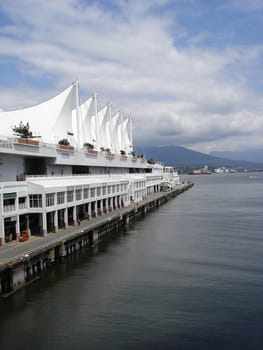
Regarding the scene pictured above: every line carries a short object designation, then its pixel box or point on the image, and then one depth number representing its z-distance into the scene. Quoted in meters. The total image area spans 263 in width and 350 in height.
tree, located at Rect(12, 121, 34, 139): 38.06
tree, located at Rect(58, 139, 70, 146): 46.06
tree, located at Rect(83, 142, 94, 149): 57.21
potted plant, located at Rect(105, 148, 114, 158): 59.95
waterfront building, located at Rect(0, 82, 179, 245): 28.95
